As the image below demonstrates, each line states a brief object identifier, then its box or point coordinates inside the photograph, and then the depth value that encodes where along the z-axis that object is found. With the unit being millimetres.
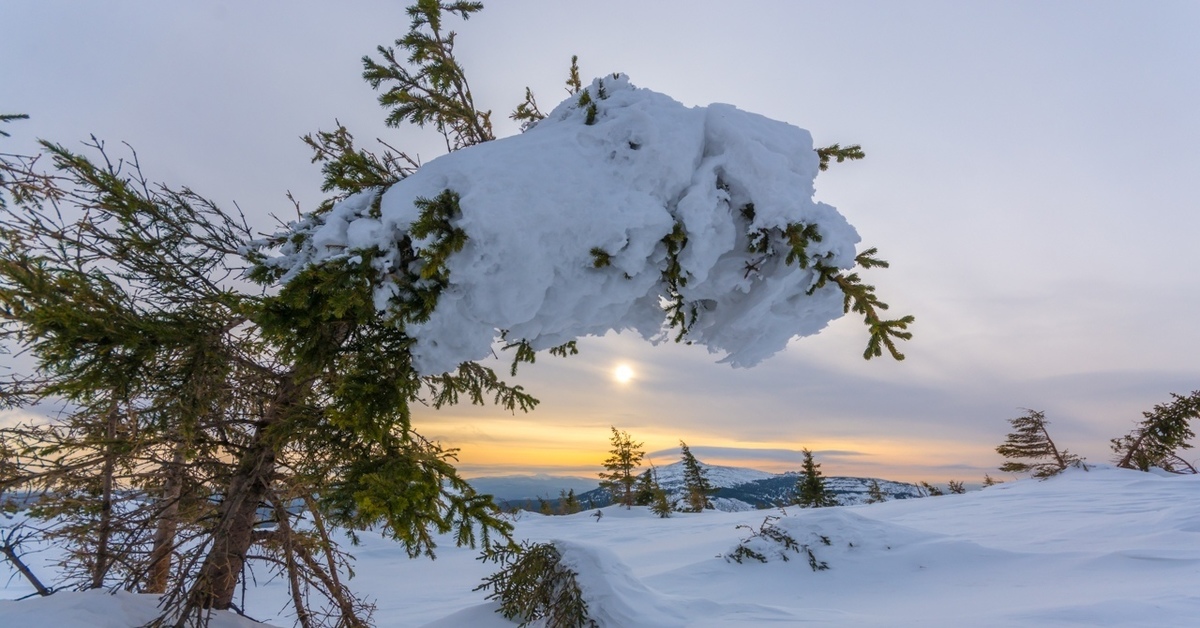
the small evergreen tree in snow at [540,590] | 5309
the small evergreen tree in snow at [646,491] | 27844
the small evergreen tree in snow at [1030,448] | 22659
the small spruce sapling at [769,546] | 8305
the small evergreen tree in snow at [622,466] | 31297
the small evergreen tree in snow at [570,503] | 31327
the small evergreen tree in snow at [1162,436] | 20266
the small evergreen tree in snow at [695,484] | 27688
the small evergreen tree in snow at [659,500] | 18953
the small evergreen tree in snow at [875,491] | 27270
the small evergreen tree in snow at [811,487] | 25438
